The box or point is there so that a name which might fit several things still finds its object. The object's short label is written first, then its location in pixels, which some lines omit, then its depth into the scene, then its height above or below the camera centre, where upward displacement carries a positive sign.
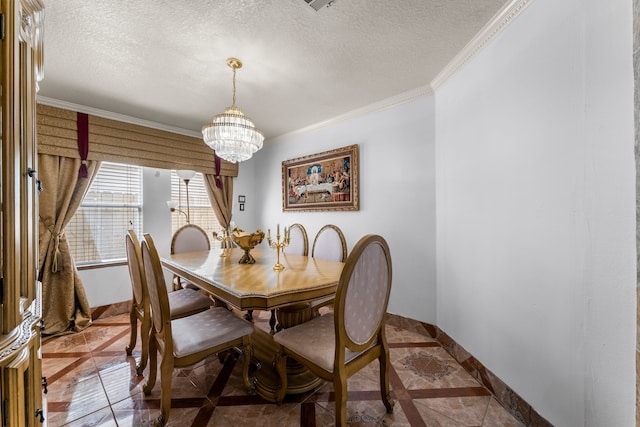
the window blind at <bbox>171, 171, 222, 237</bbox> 3.54 +0.13
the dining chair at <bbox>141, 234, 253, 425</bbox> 1.32 -0.72
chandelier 2.11 +0.69
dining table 1.35 -0.43
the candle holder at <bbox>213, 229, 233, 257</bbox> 2.52 -0.40
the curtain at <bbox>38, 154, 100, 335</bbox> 2.53 -0.42
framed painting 3.06 +0.43
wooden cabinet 0.75 -0.03
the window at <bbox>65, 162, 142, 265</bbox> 2.88 -0.02
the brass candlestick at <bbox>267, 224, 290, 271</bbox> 1.88 -0.25
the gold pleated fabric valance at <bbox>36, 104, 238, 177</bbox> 2.58 +0.86
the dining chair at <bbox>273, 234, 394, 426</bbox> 1.15 -0.65
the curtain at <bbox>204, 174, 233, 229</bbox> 3.84 +0.29
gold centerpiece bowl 2.14 -0.24
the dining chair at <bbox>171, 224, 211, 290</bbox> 2.89 -0.34
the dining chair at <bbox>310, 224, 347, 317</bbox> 2.54 -0.34
